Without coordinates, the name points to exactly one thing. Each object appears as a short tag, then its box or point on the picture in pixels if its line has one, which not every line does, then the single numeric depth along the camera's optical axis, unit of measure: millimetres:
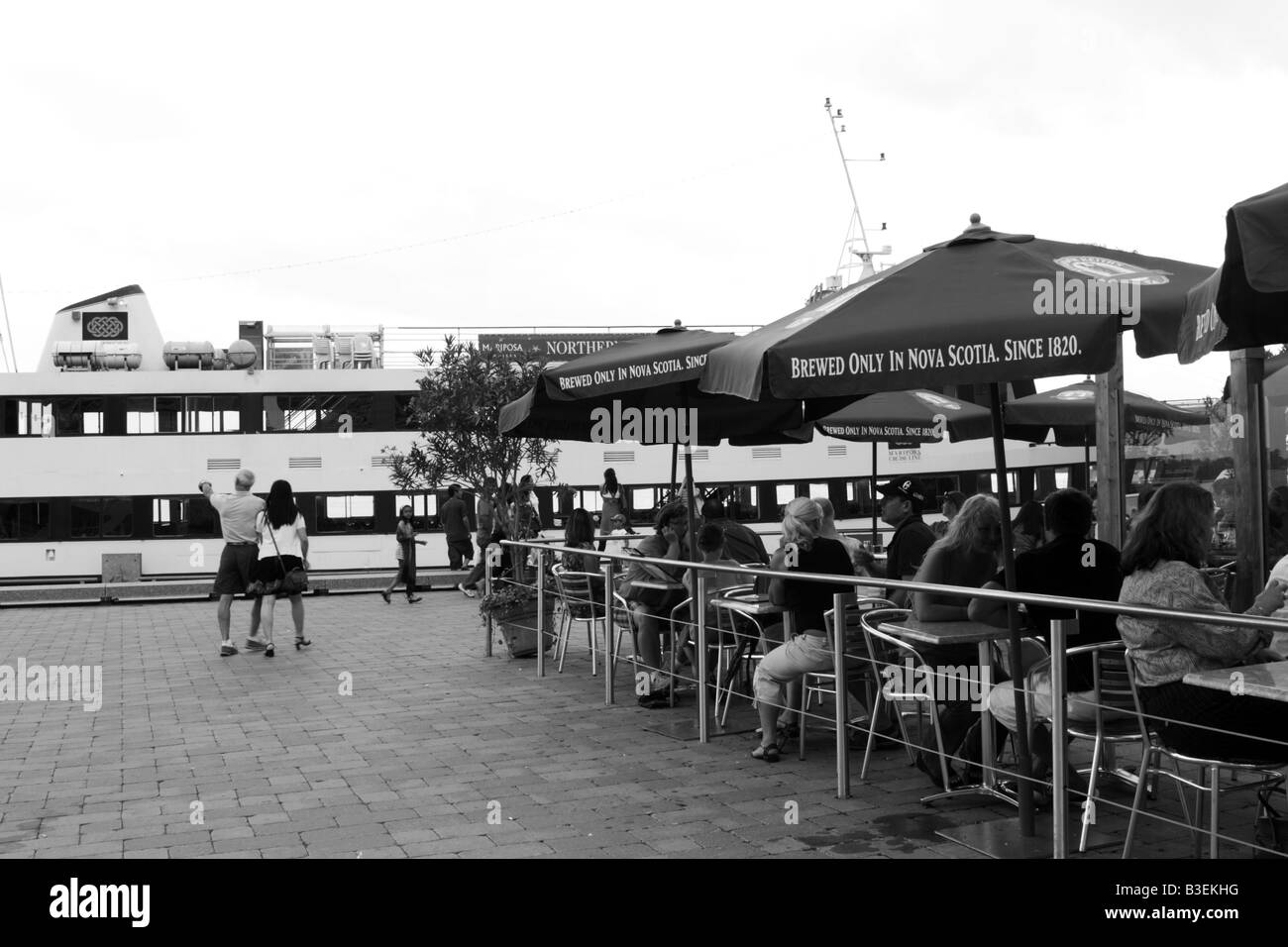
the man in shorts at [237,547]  11836
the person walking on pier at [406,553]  19062
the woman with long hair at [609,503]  16266
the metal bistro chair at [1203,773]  4000
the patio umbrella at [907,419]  12430
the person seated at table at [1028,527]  8213
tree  17094
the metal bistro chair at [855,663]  6302
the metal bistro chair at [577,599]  9734
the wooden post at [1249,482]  8305
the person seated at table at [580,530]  14362
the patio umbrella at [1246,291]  3611
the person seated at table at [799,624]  6426
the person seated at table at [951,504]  11016
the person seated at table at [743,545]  9391
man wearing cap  8297
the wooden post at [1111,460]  8836
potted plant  10992
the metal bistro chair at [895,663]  5578
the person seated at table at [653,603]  8359
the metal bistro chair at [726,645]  7414
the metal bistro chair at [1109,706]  4406
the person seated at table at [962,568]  5949
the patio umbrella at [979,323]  4660
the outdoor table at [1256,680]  3707
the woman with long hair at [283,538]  11961
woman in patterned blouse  4129
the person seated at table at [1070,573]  5202
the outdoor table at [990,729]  4234
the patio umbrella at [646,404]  7957
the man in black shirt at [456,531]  22500
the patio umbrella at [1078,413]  12281
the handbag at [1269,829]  4598
